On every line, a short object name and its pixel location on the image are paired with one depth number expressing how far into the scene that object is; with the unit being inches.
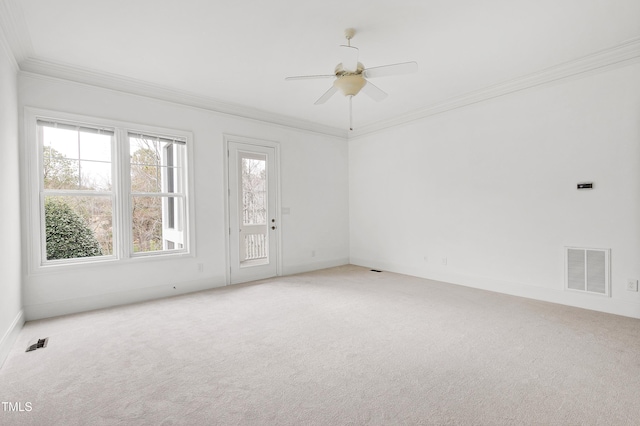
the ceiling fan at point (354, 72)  109.0
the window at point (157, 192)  159.5
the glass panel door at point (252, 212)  190.5
